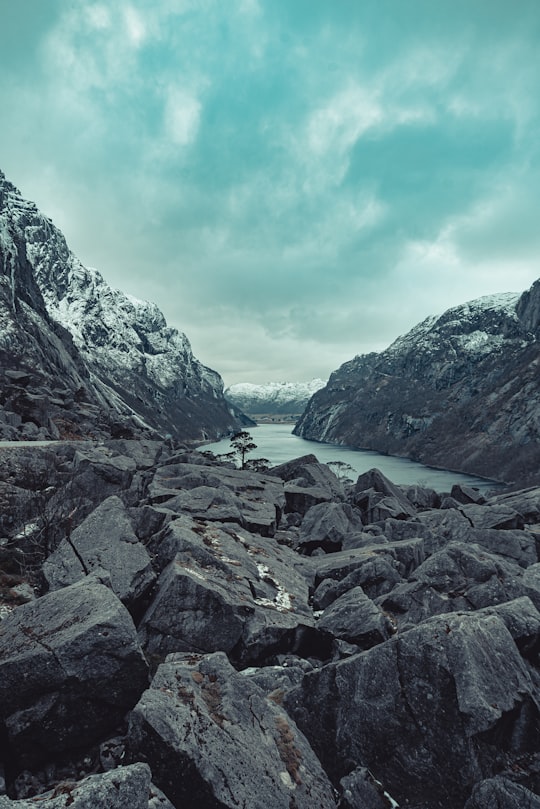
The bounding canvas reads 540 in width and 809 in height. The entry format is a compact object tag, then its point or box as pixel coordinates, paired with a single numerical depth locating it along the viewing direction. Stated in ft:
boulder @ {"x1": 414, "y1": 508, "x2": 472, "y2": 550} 72.77
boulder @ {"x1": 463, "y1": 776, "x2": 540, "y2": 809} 20.47
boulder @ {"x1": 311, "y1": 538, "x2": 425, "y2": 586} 56.24
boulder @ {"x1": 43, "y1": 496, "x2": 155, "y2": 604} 40.24
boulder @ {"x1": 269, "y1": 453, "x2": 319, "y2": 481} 143.64
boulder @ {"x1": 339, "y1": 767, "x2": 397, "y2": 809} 22.93
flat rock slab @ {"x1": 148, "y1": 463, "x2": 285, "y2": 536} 69.31
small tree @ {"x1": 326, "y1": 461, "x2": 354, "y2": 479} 505.17
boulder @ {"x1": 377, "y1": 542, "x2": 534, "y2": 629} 40.57
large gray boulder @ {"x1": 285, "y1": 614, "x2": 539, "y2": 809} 23.07
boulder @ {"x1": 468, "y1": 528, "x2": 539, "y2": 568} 63.16
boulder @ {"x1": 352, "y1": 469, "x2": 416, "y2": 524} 106.32
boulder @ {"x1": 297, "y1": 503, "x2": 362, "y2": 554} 77.05
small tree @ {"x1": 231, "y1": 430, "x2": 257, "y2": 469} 349.14
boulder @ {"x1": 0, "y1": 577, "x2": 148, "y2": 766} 24.50
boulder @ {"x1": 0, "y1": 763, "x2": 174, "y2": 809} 16.30
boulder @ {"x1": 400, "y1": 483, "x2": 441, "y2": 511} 142.47
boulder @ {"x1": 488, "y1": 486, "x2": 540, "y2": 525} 96.68
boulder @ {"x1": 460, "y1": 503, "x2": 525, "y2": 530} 85.03
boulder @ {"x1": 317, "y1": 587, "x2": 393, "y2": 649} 37.63
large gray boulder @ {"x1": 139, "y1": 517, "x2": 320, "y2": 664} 37.11
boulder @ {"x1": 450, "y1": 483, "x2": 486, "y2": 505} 150.41
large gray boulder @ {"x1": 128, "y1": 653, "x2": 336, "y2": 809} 20.39
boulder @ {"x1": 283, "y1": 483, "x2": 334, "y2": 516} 110.52
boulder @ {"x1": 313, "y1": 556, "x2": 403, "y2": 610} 49.82
